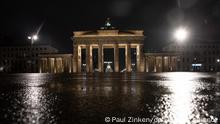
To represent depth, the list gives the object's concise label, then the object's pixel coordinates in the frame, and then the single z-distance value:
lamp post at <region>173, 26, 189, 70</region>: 38.91
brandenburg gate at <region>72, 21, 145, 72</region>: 115.88
